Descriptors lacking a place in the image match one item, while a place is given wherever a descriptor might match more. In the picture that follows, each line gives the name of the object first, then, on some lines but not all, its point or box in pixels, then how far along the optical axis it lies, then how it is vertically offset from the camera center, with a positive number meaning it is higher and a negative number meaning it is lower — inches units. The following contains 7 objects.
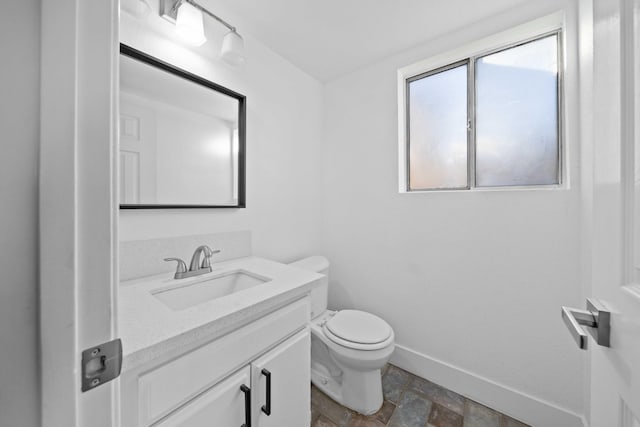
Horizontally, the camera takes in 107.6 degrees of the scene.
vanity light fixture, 41.9 +35.7
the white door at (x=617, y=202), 14.3 +0.7
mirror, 39.8 +14.8
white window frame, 48.9 +39.0
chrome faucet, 41.6 -9.5
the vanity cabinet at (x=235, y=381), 22.5 -19.8
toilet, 48.9 -30.6
